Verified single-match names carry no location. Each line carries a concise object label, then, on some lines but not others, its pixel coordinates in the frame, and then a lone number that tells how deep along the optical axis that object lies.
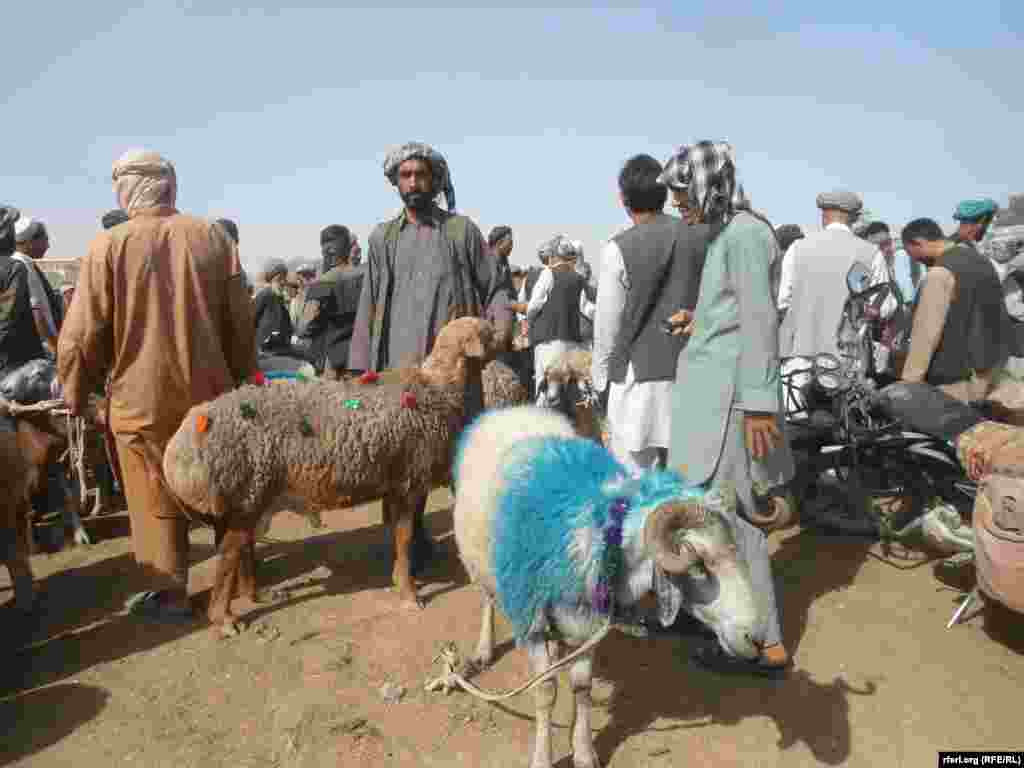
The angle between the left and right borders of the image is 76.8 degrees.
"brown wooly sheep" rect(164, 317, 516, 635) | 3.69
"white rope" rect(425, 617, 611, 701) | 2.53
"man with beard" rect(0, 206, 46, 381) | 4.87
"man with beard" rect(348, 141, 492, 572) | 4.50
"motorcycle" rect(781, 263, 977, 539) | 4.62
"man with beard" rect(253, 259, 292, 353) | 7.01
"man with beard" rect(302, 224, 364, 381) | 6.05
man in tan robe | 3.68
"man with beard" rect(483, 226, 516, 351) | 4.51
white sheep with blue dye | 2.28
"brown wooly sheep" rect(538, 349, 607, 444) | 6.71
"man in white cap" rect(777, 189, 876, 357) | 5.86
